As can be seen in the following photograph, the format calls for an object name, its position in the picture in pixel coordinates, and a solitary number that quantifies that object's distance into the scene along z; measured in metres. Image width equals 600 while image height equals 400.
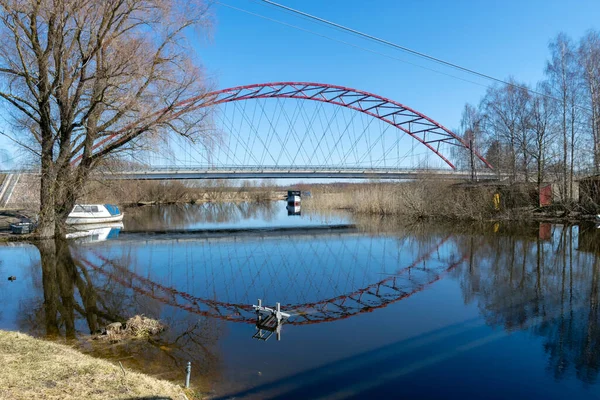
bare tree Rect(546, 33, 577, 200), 24.42
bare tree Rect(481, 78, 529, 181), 30.73
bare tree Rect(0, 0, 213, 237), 15.48
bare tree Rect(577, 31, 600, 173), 23.70
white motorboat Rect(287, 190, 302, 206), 58.25
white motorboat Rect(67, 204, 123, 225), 26.33
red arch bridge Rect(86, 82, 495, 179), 42.75
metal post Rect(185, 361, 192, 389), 4.54
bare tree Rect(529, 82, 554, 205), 27.52
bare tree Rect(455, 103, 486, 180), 44.06
